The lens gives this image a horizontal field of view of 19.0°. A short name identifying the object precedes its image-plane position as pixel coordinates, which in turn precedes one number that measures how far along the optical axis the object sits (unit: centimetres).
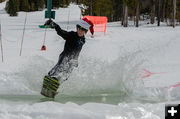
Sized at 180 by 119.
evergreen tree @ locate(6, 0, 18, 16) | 10323
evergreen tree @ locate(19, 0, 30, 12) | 11927
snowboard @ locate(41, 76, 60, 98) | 1054
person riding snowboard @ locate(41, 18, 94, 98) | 1067
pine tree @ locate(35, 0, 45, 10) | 12856
